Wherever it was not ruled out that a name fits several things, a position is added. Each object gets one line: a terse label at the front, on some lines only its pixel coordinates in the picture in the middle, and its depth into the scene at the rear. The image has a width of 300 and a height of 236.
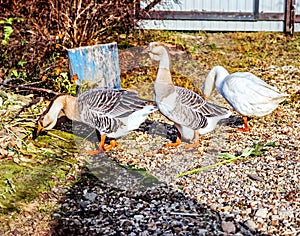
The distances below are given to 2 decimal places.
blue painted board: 5.98
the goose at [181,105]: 4.62
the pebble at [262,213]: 3.64
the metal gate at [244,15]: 9.92
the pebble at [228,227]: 3.47
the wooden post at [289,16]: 9.84
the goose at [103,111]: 4.61
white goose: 5.10
